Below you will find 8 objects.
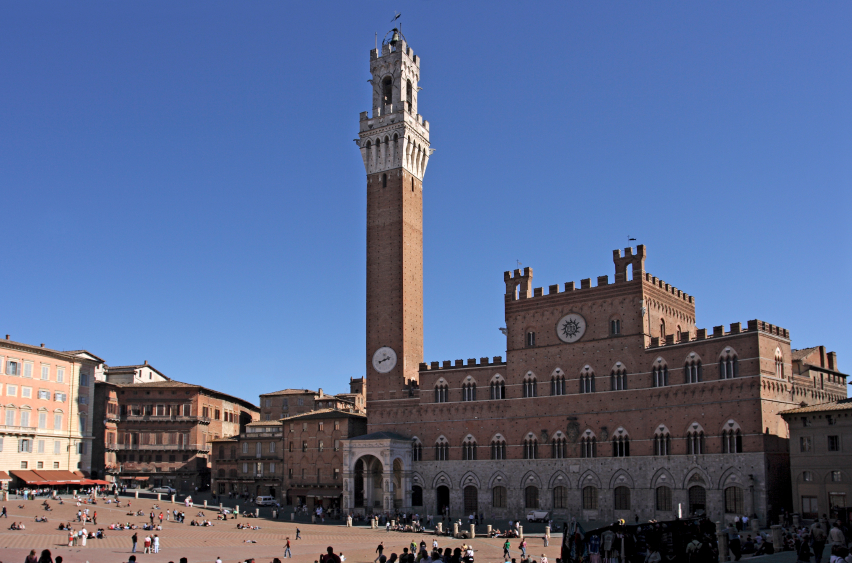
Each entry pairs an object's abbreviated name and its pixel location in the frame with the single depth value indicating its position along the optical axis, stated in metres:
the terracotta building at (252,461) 74.31
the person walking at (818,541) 24.62
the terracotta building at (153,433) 78.62
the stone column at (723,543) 31.42
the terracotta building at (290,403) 85.50
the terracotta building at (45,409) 65.75
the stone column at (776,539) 33.84
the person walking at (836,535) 21.61
